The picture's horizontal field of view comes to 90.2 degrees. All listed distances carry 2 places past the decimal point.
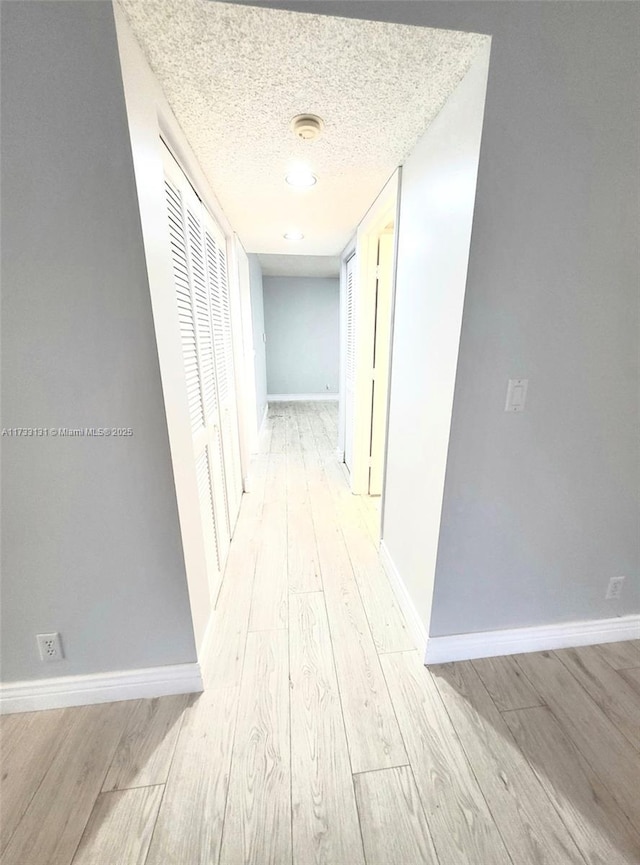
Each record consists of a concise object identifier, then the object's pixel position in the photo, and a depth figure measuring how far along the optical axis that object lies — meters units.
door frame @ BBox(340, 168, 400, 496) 2.20
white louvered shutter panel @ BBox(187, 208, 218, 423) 1.54
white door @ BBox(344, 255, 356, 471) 2.90
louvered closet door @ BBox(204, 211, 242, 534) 1.99
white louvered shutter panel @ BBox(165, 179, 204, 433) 1.25
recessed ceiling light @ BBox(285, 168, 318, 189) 1.59
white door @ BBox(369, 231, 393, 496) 2.43
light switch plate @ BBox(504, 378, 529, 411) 1.11
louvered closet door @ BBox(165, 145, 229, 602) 1.31
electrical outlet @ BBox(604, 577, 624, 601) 1.39
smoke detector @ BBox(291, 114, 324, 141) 1.16
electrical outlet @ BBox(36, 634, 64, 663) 1.12
